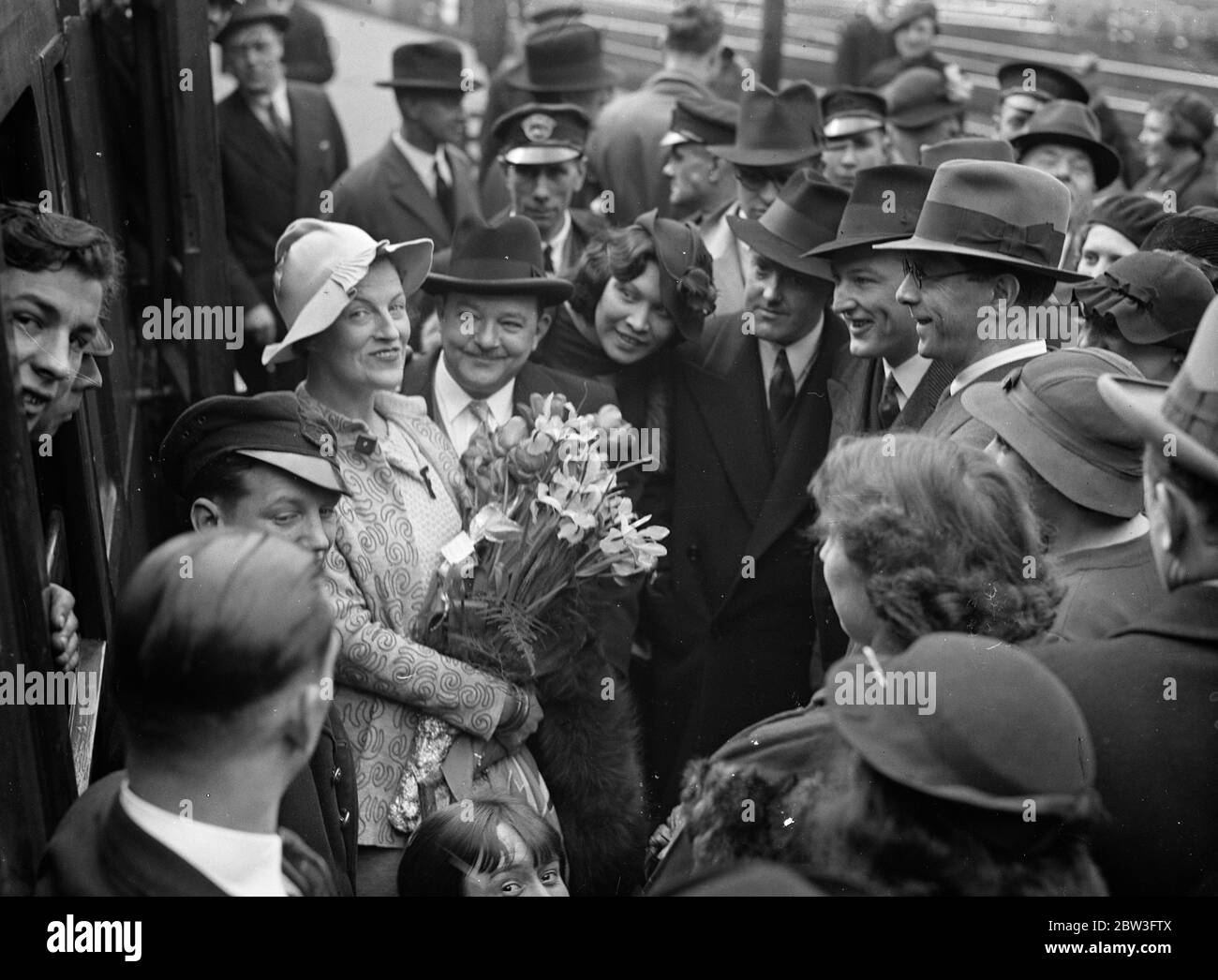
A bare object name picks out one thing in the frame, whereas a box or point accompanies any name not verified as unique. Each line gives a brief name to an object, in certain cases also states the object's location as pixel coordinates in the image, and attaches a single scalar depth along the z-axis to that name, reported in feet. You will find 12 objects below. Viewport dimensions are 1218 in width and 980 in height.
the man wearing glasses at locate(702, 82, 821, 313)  15.85
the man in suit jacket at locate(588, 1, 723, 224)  18.26
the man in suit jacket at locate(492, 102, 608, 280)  16.51
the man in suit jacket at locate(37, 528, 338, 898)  6.86
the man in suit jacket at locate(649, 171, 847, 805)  12.22
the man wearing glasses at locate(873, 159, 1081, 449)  11.64
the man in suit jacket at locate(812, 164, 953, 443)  12.03
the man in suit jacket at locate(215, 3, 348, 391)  16.70
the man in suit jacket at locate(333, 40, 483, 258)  17.16
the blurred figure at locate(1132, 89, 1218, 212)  19.26
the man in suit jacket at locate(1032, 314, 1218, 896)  7.79
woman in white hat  10.32
